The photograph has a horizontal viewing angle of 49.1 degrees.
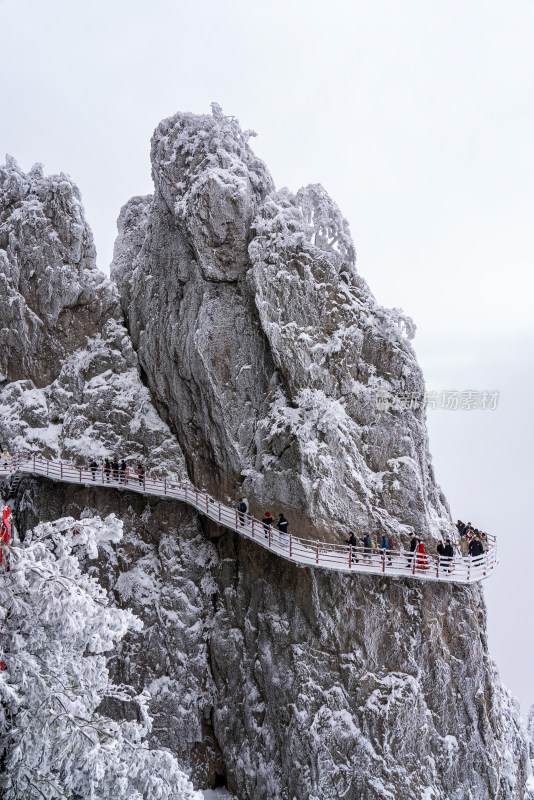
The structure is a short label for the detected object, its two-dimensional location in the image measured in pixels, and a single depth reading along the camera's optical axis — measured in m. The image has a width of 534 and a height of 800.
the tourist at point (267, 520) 22.93
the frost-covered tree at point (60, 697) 10.80
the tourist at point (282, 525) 22.52
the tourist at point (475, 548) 23.06
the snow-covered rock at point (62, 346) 29.80
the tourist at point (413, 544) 22.34
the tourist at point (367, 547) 21.87
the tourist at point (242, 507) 23.95
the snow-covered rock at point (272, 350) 24.48
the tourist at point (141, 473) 27.63
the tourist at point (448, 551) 22.31
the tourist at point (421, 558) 21.73
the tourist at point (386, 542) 22.33
